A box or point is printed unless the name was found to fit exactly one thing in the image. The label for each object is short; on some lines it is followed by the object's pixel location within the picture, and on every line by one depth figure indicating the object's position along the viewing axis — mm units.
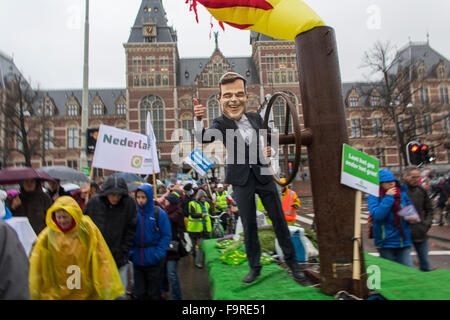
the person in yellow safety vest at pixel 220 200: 9183
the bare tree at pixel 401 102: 19719
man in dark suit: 2482
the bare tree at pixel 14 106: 20594
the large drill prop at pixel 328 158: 2027
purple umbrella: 4117
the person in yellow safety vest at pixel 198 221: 6504
